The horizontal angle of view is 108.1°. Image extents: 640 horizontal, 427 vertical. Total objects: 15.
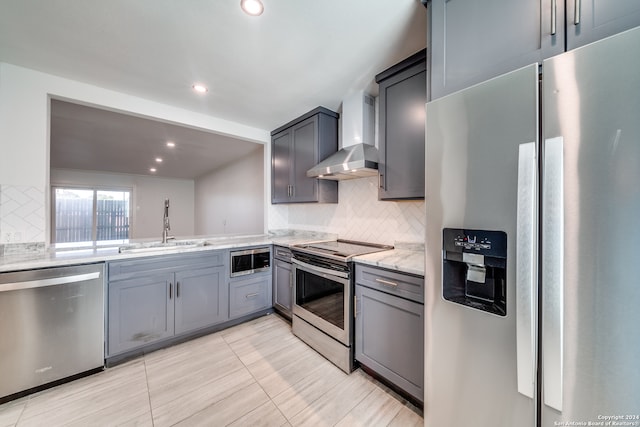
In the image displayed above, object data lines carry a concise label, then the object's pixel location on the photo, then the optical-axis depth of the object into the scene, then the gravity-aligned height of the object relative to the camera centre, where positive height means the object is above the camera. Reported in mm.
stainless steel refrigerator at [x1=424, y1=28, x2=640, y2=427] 746 -117
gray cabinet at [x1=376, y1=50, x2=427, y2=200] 1778 +695
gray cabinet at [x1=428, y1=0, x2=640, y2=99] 864 +793
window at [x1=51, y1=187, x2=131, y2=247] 6078 -25
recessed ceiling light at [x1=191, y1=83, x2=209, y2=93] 2220 +1229
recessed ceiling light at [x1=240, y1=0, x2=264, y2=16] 1331 +1216
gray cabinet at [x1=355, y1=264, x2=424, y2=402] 1485 -789
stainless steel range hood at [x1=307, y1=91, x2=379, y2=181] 2217 +771
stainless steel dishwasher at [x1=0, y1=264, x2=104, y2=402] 1554 -813
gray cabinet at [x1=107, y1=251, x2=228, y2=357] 1948 -792
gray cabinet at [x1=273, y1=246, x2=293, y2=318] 2668 -799
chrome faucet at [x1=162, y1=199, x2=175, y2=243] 2663 -151
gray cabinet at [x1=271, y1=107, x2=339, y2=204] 2748 +764
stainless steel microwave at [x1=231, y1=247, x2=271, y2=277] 2602 -558
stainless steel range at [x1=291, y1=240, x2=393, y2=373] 1859 -756
